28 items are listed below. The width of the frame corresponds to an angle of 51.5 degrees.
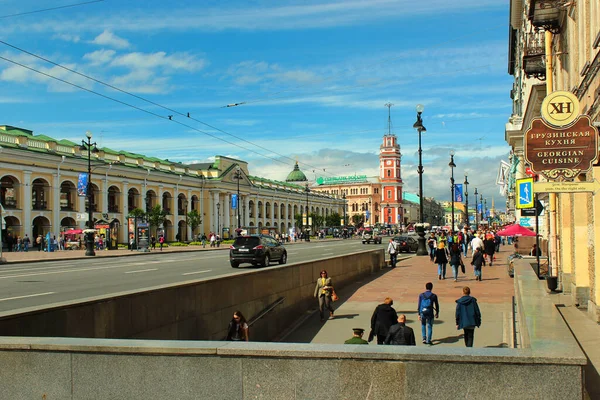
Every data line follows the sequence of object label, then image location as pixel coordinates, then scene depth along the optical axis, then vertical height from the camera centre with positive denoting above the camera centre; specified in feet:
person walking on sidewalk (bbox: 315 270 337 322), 59.82 -7.72
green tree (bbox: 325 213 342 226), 445.95 -5.05
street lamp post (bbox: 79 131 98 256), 143.54 -5.06
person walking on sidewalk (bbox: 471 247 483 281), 79.79 -6.42
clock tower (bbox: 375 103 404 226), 583.17 +34.44
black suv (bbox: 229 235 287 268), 94.27 -5.61
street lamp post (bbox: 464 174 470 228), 229.43 +7.86
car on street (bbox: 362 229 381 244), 247.09 -10.38
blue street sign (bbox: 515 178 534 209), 77.87 +2.11
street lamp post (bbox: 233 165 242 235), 329.68 +22.71
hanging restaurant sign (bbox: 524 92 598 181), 32.14 +3.37
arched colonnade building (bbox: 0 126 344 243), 189.67 +10.42
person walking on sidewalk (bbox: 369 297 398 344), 40.88 -7.18
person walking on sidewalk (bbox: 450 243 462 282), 81.35 -6.15
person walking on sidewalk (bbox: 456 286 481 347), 42.39 -7.21
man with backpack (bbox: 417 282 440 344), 46.47 -7.47
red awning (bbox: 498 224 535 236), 97.79 -3.40
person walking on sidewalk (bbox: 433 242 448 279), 80.33 -6.02
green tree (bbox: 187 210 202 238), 272.51 -1.91
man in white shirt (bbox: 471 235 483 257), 86.38 -4.69
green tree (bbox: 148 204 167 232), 225.35 -0.63
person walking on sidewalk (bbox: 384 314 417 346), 34.99 -6.98
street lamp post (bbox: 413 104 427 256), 122.72 +4.13
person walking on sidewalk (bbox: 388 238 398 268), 111.04 -7.30
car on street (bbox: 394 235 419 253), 165.99 -8.61
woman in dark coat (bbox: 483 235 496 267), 109.02 -6.12
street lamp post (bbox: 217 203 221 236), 298.29 -0.52
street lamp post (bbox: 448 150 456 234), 174.65 +13.67
